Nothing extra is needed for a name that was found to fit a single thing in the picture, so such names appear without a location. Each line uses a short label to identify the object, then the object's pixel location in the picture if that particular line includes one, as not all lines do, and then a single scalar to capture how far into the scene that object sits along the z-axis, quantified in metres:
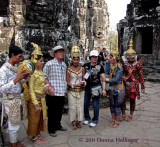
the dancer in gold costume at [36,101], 2.95
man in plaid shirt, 3.36
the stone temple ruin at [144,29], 9.87
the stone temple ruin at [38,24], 4.08
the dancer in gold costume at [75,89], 3.55
